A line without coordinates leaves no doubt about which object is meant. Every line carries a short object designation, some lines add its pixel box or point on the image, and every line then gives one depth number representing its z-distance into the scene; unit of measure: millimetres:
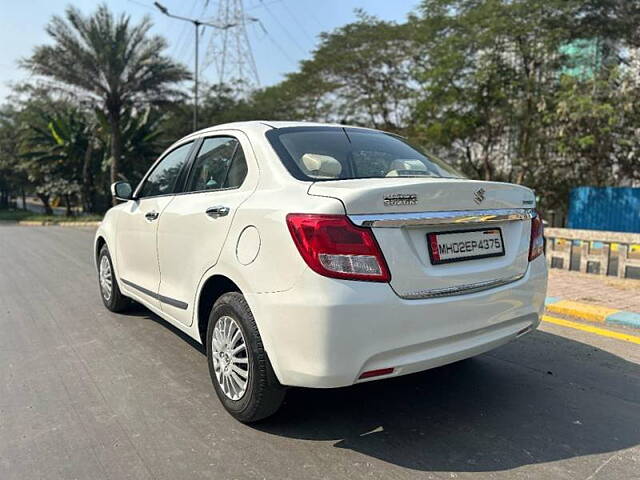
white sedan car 2352
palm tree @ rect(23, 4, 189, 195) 21156
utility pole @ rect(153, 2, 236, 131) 22766
